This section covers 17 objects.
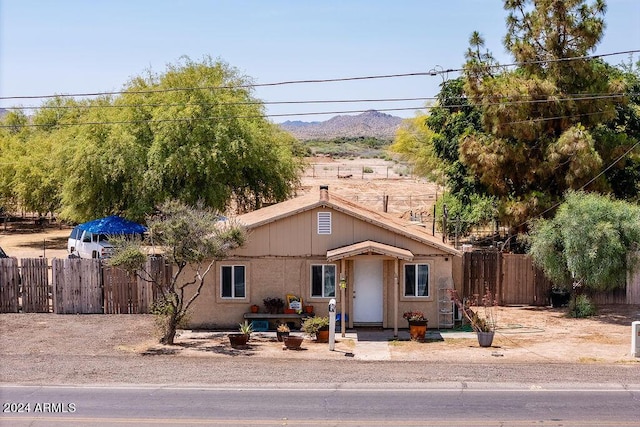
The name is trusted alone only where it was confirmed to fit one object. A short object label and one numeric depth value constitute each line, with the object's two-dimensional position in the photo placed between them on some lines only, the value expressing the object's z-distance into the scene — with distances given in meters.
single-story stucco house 23.67
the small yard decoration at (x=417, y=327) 22.03
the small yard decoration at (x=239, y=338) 20.95
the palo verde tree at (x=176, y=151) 34.12
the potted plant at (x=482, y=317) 21.20
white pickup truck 34.44
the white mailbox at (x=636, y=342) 19.36
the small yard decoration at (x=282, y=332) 21.47
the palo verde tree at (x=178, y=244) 20.53
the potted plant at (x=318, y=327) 21.69
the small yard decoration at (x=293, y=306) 23.45
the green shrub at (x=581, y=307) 25.41
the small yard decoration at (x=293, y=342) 20.73
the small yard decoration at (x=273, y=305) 23.48
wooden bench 23.31
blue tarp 33.81
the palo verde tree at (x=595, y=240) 24.28
